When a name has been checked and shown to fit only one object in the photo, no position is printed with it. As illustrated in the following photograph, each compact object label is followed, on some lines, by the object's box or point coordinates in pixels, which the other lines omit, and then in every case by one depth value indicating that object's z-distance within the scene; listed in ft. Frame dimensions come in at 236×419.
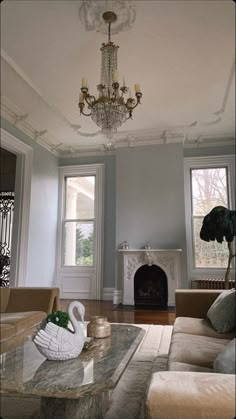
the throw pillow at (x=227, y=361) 2.82
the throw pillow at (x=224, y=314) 6.07
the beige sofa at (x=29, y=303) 8.12
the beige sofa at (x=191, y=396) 2.36
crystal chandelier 8.30
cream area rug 4.75
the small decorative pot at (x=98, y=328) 5.65
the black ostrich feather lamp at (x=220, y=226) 13.37
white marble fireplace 15.67
